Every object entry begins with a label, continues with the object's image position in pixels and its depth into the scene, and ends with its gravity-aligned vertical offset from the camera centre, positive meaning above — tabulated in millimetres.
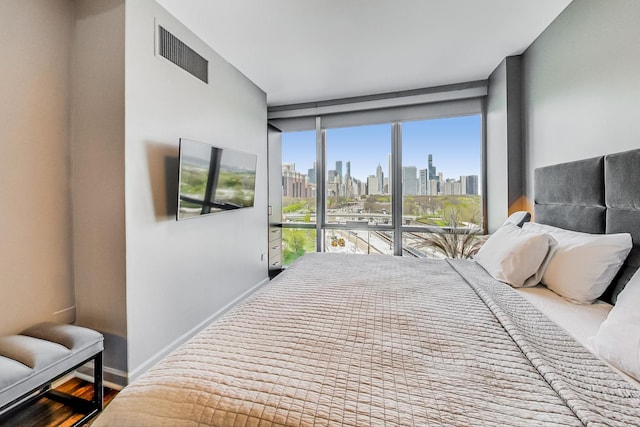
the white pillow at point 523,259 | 1607 -274
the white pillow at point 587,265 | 1327 -260
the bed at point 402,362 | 679 -460
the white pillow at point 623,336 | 842 -401
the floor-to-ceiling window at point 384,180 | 3525 +457
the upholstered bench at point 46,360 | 1292 -736
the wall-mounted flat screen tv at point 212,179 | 2150 +317
